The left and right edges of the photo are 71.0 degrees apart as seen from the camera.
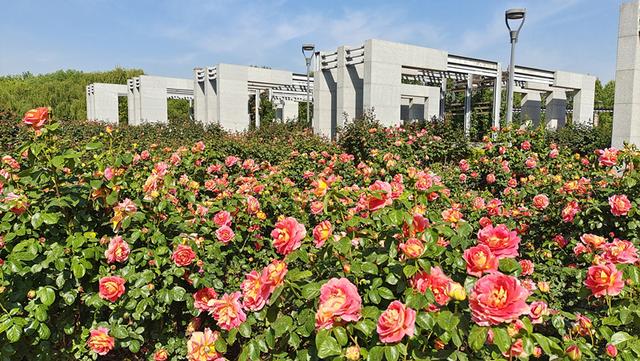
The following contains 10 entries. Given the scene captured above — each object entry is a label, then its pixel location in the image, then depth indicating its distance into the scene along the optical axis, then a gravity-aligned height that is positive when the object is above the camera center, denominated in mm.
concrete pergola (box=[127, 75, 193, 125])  20844 +2033
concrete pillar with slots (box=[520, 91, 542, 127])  18183 +1491
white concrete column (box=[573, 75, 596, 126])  17875 +1723
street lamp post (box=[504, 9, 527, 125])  7547 +2020
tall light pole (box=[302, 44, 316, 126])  13164 +2638
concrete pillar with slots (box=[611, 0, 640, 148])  7008 +1019
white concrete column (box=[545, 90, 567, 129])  18156 +1376
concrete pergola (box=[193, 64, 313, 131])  17141 +2021
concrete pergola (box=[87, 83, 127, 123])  23344 +1900
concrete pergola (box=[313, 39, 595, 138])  10867 +1880
